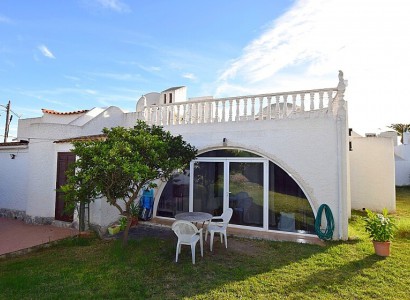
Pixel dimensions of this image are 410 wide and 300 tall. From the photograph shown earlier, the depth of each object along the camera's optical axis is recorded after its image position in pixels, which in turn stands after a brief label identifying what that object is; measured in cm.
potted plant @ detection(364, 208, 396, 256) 664
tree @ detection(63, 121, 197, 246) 586
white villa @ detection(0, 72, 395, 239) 829
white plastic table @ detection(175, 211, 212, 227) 708
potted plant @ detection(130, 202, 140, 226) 1009
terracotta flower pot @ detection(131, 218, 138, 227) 1020
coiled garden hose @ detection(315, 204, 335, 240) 794
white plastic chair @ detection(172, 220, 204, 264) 635
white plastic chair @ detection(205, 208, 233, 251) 718
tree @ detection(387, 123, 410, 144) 3508
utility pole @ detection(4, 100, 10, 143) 2545
